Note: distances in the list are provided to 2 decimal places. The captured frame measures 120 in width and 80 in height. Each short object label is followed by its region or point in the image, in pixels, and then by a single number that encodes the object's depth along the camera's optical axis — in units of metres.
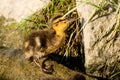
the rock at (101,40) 4.51
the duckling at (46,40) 4.57
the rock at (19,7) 5.24
